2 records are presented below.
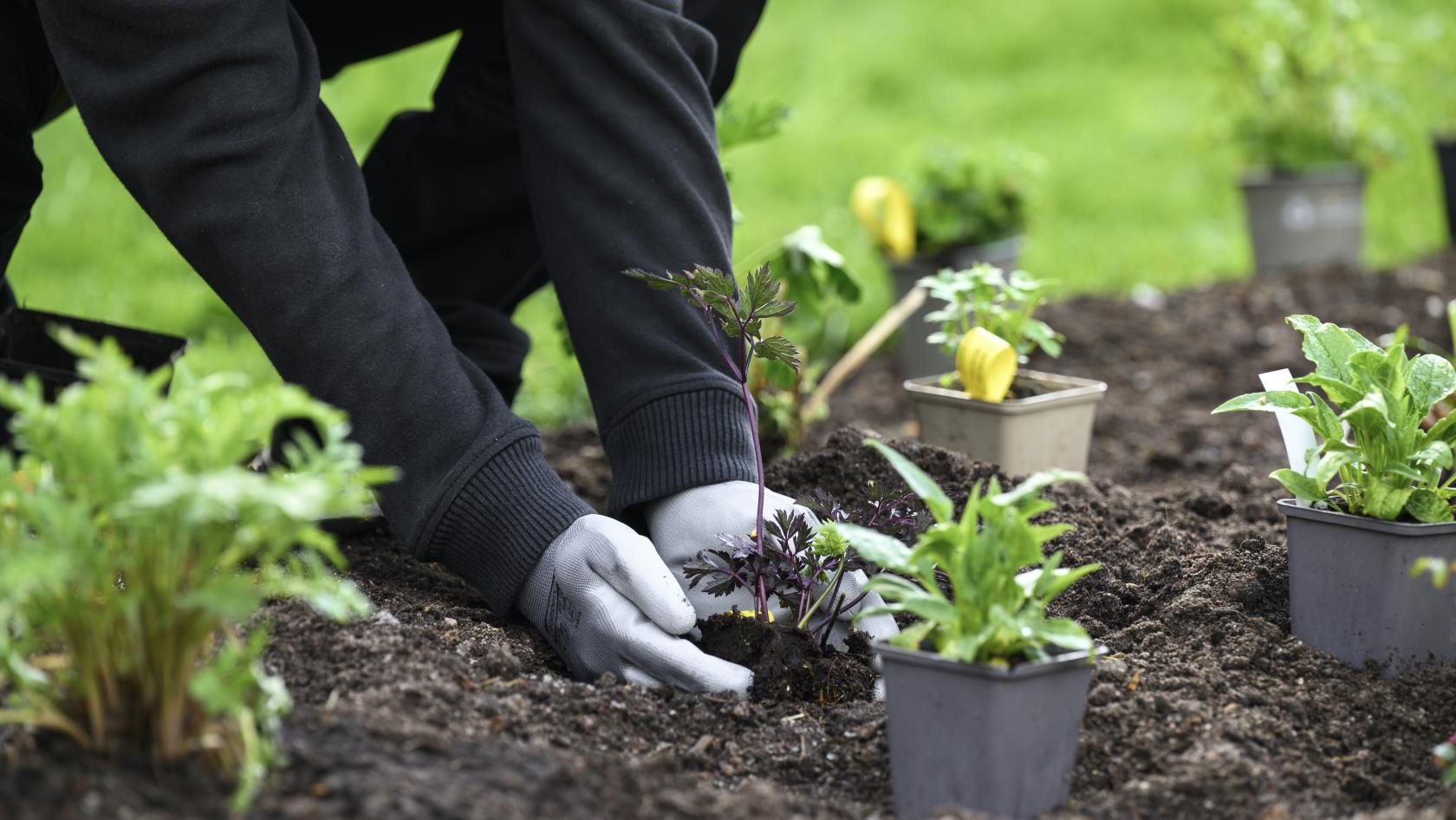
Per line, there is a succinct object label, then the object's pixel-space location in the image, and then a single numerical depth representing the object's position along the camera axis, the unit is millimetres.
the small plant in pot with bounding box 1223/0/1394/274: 4184
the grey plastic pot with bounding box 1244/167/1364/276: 4195
